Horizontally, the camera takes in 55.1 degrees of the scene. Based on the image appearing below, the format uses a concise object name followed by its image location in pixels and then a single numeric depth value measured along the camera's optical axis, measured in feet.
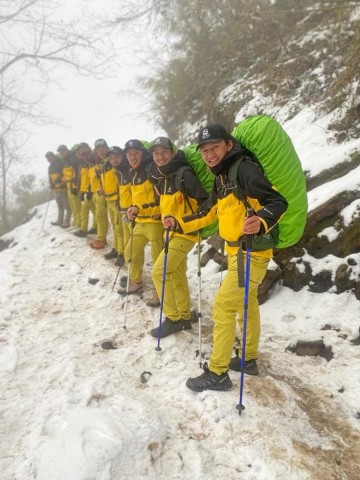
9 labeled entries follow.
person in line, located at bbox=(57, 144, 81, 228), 40.45
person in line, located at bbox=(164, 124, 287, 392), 12.07
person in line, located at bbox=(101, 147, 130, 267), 30.31
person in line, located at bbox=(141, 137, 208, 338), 17.58
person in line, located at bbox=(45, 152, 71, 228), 43.42
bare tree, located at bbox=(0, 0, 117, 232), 52.70
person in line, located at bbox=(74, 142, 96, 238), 35.63
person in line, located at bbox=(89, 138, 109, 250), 33.01
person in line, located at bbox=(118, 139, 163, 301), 22.33
